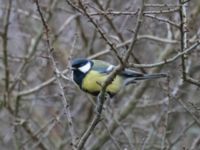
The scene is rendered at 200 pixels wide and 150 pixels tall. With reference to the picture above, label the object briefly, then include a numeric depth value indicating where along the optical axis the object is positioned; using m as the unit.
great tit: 7.05
